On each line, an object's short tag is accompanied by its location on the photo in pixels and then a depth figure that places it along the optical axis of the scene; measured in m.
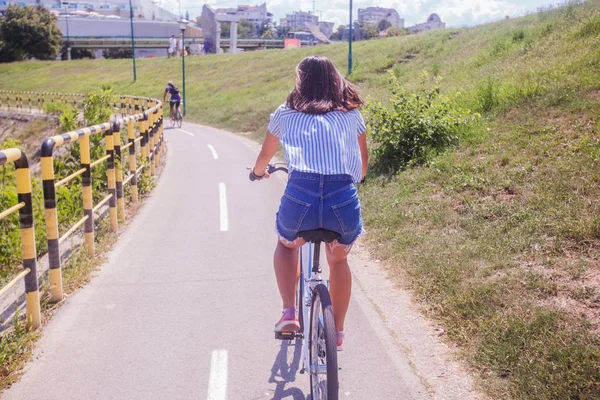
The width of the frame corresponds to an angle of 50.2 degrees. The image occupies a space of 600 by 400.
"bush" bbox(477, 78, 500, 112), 11.99
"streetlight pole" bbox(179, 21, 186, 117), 33.81
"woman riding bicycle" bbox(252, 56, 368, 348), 3.63
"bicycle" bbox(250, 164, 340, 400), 3.30
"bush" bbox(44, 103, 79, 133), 12.62
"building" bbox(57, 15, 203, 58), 112.06
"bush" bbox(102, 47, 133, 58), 103.88
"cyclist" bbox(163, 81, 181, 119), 28.20
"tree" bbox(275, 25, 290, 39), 172.44
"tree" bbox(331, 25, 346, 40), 166.12
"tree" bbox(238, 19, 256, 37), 178.01
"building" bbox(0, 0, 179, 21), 135.00
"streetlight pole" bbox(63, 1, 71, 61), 96.62
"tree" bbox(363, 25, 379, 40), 125.00
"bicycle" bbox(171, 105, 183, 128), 29.19
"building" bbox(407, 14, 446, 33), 173.55
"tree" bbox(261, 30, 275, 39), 142.50
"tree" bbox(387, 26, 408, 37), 90.69
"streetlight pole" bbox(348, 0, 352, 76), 33.72
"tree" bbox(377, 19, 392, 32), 187.98
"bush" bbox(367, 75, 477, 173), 10.73
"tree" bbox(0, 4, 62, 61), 83.12
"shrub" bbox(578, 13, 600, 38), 14.33
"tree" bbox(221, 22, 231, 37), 138.54
